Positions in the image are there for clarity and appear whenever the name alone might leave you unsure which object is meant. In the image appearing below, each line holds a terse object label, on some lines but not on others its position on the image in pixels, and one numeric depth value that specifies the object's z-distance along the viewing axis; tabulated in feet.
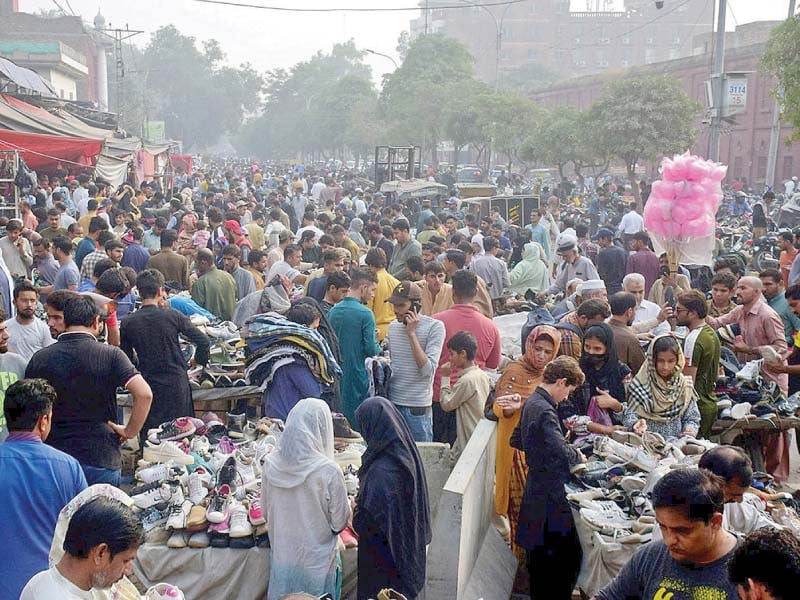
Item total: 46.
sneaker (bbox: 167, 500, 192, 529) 18.11
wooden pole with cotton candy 31.42
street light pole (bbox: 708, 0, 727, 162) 60.54
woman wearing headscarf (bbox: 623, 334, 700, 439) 20.30
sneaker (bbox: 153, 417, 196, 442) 22.06
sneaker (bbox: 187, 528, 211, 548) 17.88
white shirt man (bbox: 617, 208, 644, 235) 55.81
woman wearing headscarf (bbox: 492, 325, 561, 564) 19.66
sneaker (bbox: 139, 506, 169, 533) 18.54
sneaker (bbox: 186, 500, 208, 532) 18.15
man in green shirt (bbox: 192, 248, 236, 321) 32.04
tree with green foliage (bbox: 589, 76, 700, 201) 96.37
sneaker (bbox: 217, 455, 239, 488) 19.65
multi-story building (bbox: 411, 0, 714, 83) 320.50
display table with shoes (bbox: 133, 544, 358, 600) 17.58
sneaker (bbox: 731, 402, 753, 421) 23.81
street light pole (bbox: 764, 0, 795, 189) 101.04
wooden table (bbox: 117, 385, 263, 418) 26.01
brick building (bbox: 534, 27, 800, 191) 129.90
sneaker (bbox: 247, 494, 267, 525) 17.95
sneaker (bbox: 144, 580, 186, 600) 11.96
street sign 60.34
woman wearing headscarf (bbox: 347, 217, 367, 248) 52.31
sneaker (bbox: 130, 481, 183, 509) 19.02
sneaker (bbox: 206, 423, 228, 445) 22.50
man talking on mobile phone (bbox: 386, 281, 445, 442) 22.97
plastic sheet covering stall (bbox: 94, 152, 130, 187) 75.51
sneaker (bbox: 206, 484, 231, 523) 18.17
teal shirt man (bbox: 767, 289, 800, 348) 27.81
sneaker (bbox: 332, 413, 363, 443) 22.53
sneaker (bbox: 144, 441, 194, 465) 20.85
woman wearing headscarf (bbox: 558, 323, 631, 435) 21.35
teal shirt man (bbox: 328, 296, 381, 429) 24.48
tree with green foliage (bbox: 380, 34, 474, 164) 158.10
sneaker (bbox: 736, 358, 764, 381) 25.36
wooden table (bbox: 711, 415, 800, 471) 23.71
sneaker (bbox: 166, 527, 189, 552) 17.84
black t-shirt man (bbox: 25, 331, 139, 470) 17.19
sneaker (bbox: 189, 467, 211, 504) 19.21
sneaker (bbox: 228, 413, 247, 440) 22.40
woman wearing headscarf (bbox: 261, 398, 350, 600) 15.31
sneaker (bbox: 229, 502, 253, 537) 17.78
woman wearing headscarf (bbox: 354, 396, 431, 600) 15.20
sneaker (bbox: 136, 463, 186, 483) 19.99
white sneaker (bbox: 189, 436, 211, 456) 21.59
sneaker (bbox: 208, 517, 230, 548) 17.94
